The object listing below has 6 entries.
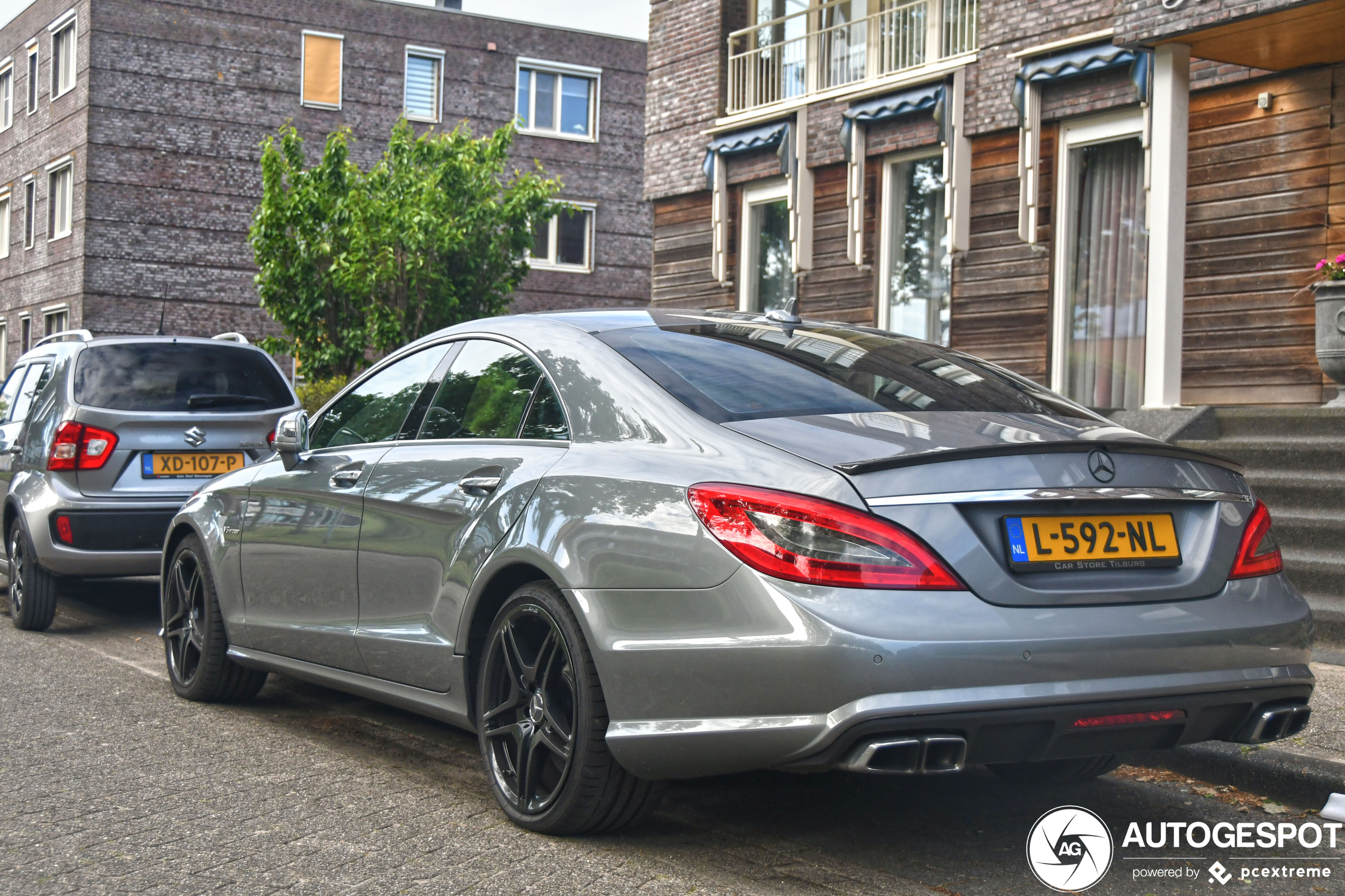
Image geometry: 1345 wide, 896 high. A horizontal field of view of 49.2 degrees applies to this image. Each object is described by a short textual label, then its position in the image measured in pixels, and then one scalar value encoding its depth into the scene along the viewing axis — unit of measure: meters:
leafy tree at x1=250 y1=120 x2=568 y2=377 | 22.16
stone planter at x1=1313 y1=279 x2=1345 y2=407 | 9.98
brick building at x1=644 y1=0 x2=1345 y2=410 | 11.16
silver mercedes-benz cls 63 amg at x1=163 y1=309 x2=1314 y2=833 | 3.43
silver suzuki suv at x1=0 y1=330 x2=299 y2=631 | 8.55
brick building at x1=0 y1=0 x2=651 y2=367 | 32.94
